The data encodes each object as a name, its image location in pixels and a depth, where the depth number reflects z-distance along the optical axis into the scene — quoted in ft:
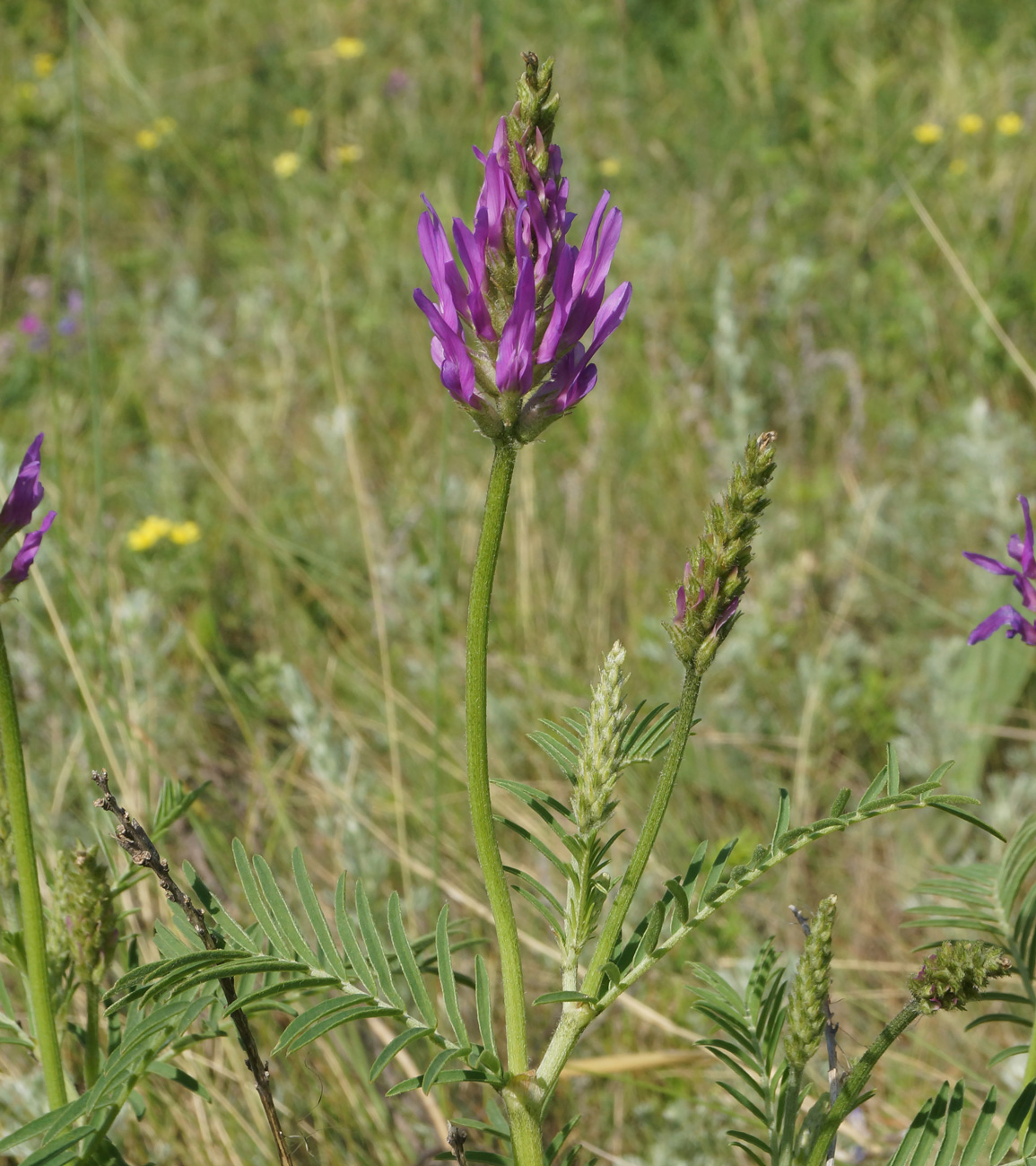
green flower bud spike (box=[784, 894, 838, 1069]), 1.82
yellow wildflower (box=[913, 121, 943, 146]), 5.85
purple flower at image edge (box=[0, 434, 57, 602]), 1.84
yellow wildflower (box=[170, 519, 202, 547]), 4.08
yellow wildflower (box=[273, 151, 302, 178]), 5.87
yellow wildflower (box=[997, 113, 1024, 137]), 5.55
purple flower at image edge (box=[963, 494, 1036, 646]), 1.90
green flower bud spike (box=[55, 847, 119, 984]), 1.89
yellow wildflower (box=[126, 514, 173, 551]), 4.05
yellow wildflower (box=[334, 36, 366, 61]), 7.00
